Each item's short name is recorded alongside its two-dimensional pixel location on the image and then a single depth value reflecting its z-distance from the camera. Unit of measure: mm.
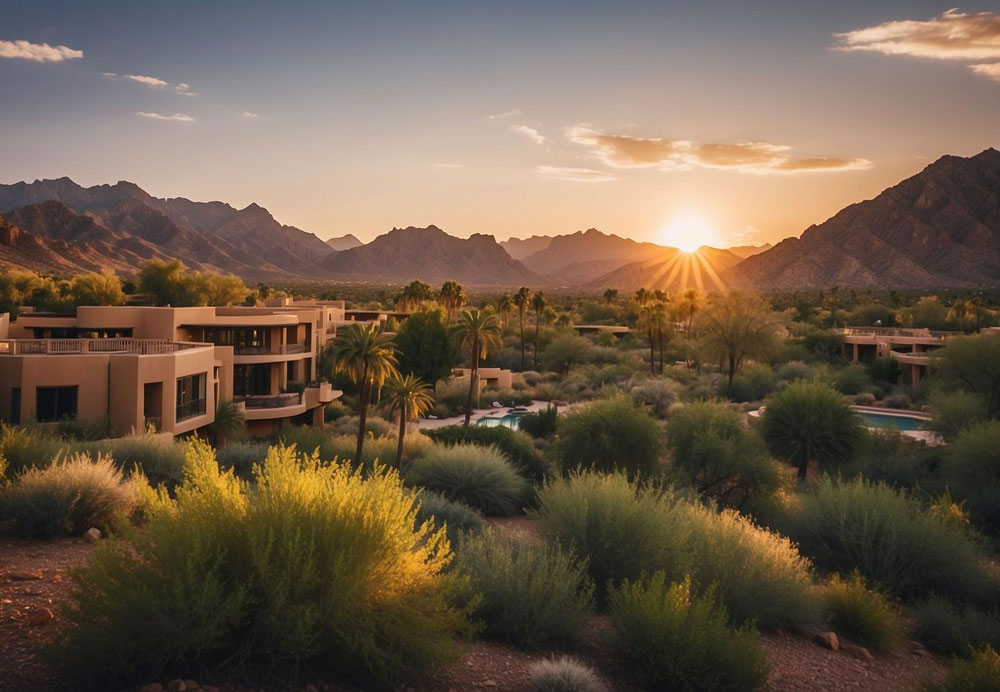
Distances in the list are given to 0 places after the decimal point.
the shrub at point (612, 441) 23406
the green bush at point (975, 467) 20250
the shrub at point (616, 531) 10250
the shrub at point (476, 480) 19016
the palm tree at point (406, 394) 29450
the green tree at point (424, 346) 45500
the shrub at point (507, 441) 24438
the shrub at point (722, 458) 21078
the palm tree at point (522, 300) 68350
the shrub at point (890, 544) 13664
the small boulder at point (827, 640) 10281
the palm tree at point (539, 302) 70625
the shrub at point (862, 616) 10938
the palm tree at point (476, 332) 40969
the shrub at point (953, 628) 11156
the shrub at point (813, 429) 24859
